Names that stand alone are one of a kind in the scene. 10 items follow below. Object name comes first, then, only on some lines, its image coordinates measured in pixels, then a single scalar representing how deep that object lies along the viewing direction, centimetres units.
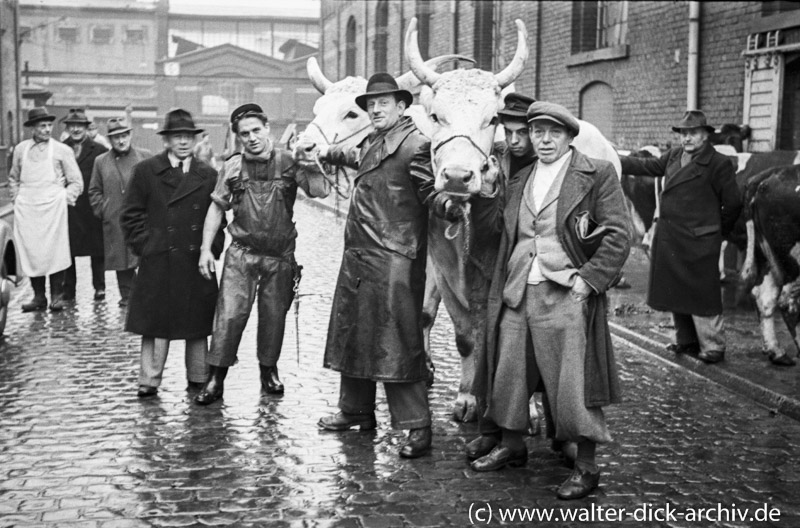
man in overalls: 741
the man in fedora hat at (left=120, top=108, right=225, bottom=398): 756
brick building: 1370
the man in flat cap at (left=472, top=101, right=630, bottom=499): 539
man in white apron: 1127
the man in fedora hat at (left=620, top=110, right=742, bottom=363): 871
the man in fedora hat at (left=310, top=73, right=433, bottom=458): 609
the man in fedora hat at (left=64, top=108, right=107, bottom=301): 1186
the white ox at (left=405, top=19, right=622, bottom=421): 544
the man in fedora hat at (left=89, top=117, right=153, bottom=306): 1124
